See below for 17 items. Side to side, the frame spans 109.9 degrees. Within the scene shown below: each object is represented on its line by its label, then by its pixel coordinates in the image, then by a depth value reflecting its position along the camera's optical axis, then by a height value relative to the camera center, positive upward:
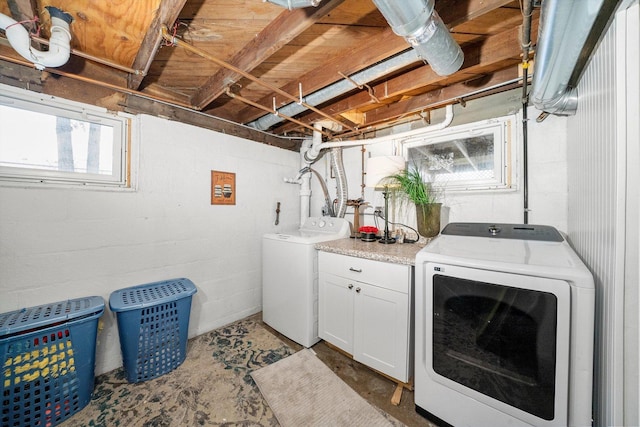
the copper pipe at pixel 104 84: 1.36 +0.92
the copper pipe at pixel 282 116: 1.72 +0.90
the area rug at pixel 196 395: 1.32 -1.20
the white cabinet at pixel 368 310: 1.45 -0.70
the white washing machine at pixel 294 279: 1.91 -0.60
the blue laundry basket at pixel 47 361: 1.17 -0.84
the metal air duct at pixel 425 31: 0.84 +0.79
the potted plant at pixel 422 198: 1.79 +0.14
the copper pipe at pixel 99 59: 1.23 +0.97
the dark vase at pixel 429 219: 1.79 -0.04
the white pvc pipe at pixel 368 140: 1.93 +0.77
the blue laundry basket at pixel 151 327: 1.52 -0.82
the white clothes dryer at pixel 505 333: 0.91 -0.55
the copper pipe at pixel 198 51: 1.14 +0.89
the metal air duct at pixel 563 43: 0.71 +0.64
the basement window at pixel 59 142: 1.40 +0.49
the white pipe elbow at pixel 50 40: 1.13 +0.91
